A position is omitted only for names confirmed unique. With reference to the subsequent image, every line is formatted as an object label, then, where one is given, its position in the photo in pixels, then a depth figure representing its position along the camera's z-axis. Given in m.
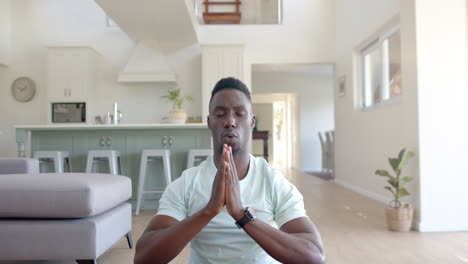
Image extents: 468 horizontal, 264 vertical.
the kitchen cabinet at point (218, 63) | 6.07
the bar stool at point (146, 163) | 3.70
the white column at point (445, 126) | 2.96
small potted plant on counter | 4.03
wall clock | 6.47
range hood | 6.10
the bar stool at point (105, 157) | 3.63
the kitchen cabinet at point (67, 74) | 6.04
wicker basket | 2.95
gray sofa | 1.80
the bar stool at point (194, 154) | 3.81
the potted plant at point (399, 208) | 2.95
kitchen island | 3.97
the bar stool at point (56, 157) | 3.65
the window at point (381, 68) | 4.27
